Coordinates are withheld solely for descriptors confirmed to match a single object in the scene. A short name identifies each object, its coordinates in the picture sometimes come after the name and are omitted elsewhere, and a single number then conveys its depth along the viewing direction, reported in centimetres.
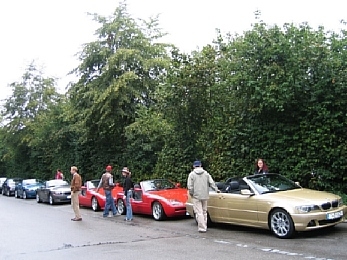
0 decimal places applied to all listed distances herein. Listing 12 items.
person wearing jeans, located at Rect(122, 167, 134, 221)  1479
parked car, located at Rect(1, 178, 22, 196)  3266
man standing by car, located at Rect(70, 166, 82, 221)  1565
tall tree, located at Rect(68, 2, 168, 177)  2403
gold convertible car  964
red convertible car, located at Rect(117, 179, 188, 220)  1412
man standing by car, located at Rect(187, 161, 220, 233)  1147
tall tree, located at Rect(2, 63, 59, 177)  4063
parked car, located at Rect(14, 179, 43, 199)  2834
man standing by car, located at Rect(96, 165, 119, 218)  1577
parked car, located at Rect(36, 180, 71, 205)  2309
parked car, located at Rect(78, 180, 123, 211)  1841
